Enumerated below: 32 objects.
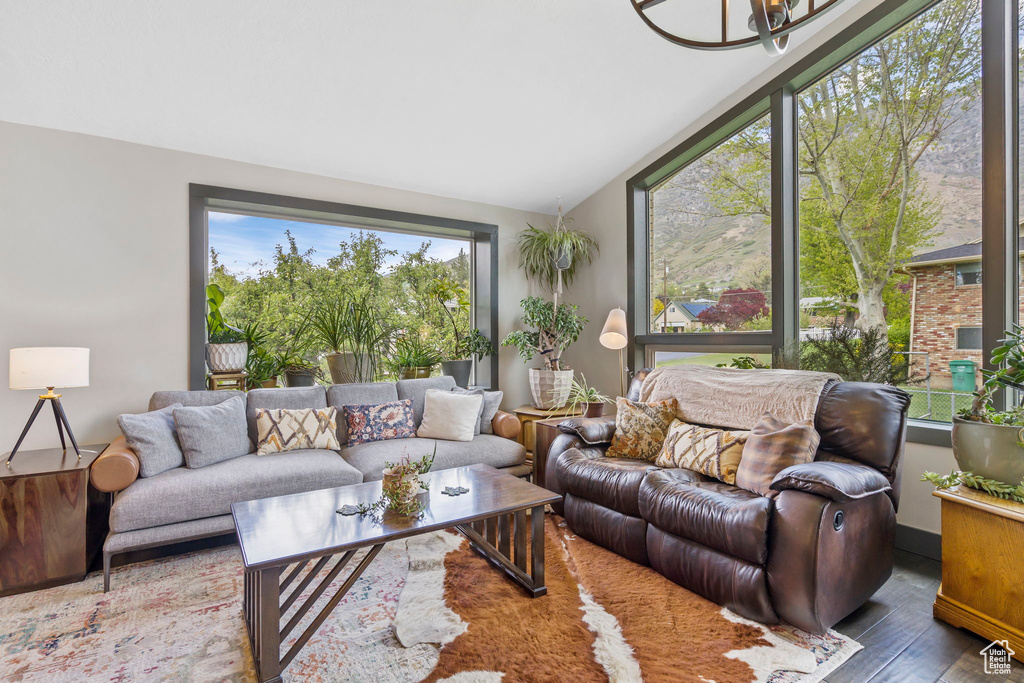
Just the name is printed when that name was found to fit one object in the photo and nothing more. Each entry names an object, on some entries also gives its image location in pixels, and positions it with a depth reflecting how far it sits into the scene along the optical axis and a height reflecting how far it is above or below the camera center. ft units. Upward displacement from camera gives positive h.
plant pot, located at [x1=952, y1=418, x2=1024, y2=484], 6.47 -1.48
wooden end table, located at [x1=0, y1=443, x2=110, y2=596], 7.80 -2.89
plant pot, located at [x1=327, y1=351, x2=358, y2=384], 13.37 -0.70
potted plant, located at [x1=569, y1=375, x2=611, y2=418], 12.79 -1.58
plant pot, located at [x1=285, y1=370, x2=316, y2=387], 12.72 -0.94
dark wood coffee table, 5.56 -2.37
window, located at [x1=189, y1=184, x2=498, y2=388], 12.29 +1.97
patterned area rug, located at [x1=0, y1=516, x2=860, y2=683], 5.87 -3.79
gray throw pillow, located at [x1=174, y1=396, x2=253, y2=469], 9.45 -1.77
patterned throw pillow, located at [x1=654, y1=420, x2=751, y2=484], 8.41 -1.93
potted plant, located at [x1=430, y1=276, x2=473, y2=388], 15.26 +0.85
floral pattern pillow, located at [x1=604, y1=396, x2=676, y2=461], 9.92 -1.79
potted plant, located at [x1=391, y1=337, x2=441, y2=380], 14.61 -0.56
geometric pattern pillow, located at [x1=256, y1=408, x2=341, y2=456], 10.62 -1.91
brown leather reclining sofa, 6.33 -2.56
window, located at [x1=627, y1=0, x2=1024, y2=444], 8.38 +2.78
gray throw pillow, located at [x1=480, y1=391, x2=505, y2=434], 13.14 -1.79
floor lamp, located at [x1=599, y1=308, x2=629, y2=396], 13.70 +0.21
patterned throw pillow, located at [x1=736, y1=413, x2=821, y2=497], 7.56 -1.73
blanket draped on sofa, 8.59 -1.01
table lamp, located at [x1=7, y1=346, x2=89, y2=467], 8.43 -0.49
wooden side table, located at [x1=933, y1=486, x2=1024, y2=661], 6.10 -2.88
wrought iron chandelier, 4.27 +2.78
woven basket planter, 14.53 -1.38
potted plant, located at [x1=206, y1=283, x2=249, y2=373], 11.68 +0.03
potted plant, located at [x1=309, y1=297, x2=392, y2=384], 13.34 +0.13
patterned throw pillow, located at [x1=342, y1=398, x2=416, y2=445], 11.66 -1.92
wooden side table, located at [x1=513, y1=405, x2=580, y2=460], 13.70 -2.14
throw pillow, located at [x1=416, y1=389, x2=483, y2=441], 12.09 -1.85
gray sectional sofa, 8.16 -2.46
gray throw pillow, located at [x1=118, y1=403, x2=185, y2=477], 8.82 -1.78
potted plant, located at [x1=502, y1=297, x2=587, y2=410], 14.65 -0.06
